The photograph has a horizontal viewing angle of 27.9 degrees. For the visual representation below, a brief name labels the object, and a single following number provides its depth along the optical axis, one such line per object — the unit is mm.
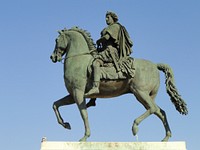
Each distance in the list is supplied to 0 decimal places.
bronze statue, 11797
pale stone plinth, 10969
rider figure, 11969
